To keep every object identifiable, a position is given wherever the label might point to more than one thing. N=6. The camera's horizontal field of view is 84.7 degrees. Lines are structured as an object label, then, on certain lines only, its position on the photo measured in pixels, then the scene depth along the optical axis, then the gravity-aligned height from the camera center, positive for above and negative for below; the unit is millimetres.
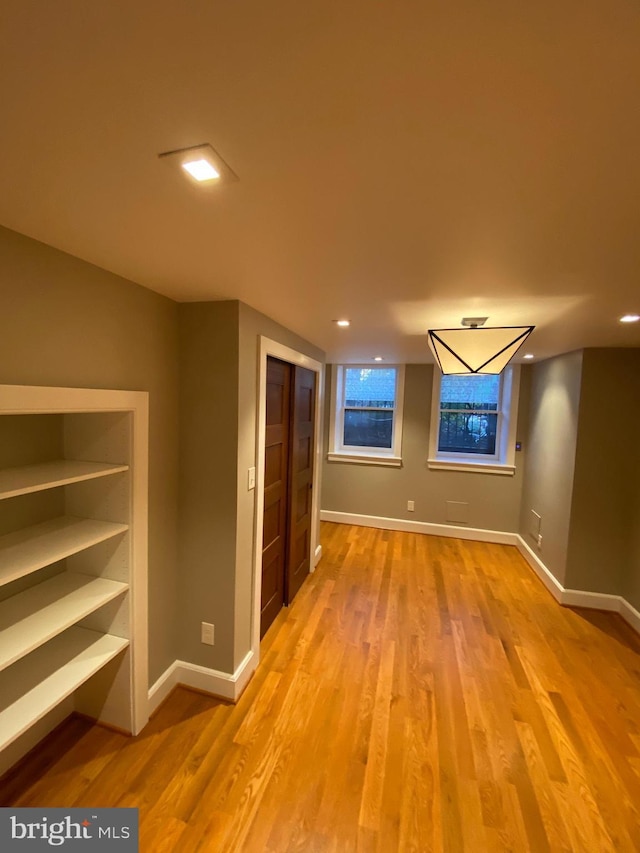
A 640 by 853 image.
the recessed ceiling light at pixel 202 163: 774 +548
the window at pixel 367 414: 4727 -98
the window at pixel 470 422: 4439 -136
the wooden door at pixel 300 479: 2894 -655
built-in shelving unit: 1365 -792
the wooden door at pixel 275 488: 2477 -637
